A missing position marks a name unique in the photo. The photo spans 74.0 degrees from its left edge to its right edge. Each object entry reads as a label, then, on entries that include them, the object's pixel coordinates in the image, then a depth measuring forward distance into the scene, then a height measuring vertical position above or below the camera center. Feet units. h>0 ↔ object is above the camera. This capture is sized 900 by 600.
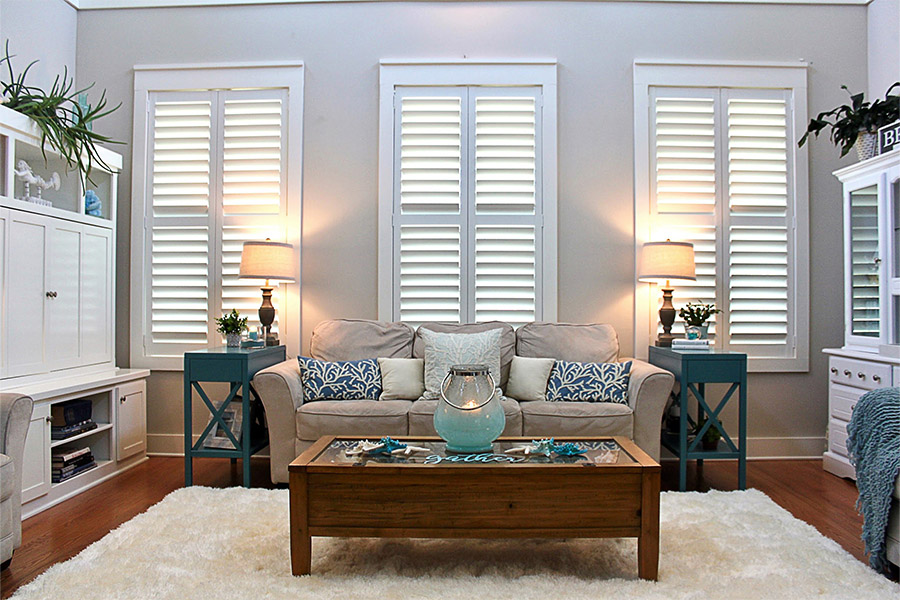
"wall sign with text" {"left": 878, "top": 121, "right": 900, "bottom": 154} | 11.33 +3.26
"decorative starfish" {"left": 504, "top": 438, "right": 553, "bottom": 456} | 7.75 -1.91
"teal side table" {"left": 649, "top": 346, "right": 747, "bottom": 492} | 11.07 -1.42
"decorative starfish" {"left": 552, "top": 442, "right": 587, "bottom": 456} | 7.67 -1.89
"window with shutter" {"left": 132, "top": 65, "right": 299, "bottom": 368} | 13.66 +2.03
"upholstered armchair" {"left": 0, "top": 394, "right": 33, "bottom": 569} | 7.37 -2.10
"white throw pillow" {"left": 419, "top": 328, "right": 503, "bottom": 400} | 11.62 -0.99
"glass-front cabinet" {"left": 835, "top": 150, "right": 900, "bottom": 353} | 11.21 +1.05
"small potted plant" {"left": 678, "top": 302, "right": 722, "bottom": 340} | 11.96 -0.28
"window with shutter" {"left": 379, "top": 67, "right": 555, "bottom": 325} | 13.44 +2.17
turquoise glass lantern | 7.70 -1.42
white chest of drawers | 10.97 -1.53
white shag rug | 6.77 -3.28
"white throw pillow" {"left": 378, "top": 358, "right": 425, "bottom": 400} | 11.56 -1.49
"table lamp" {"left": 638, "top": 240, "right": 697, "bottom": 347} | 12.17 +0.84
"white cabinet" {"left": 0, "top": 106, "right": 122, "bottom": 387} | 10.30 +0.57
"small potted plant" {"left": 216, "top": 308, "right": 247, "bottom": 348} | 12.16 -0.59
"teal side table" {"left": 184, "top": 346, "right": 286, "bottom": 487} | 11.10 -1.53
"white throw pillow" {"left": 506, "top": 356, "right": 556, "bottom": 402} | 11.55 -1.47
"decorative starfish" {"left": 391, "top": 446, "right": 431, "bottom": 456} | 7.78 -1.96
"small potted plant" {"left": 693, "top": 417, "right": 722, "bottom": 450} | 11.69 -2.64
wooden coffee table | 7.07 -2.37
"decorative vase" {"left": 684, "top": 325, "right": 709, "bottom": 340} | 11.87 -0.55
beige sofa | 10.62 -2.03
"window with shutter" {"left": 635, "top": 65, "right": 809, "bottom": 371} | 13.41 +2.29
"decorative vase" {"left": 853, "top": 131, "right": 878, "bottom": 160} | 12.01 +3.28
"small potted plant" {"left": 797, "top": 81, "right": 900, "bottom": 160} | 11.82 +3.76
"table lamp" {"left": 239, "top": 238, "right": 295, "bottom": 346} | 12.29 +0.81
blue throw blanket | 7.09 -1.88
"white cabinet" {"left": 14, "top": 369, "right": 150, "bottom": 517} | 9.73 -2.51
